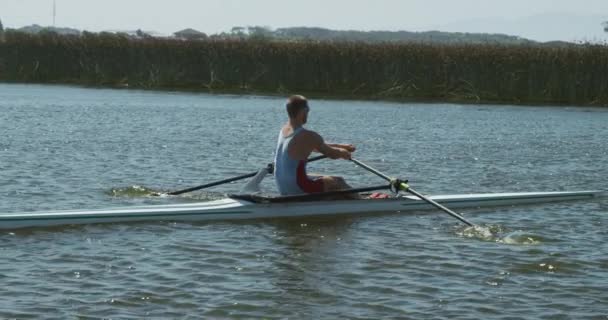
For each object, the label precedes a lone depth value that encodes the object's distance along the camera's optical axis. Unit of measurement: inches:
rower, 558.3
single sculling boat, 527.5
